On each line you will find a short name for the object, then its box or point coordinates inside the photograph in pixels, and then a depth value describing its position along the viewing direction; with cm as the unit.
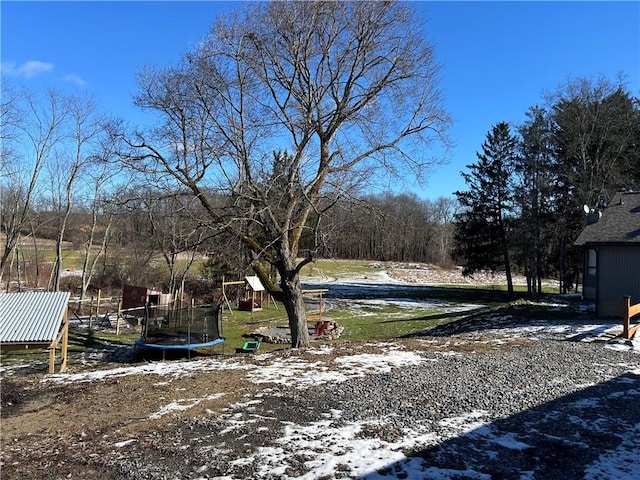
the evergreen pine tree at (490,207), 3681
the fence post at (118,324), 1984
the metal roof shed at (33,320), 912
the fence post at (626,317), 1186
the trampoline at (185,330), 1458
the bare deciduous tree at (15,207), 2446
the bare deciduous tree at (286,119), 1118
